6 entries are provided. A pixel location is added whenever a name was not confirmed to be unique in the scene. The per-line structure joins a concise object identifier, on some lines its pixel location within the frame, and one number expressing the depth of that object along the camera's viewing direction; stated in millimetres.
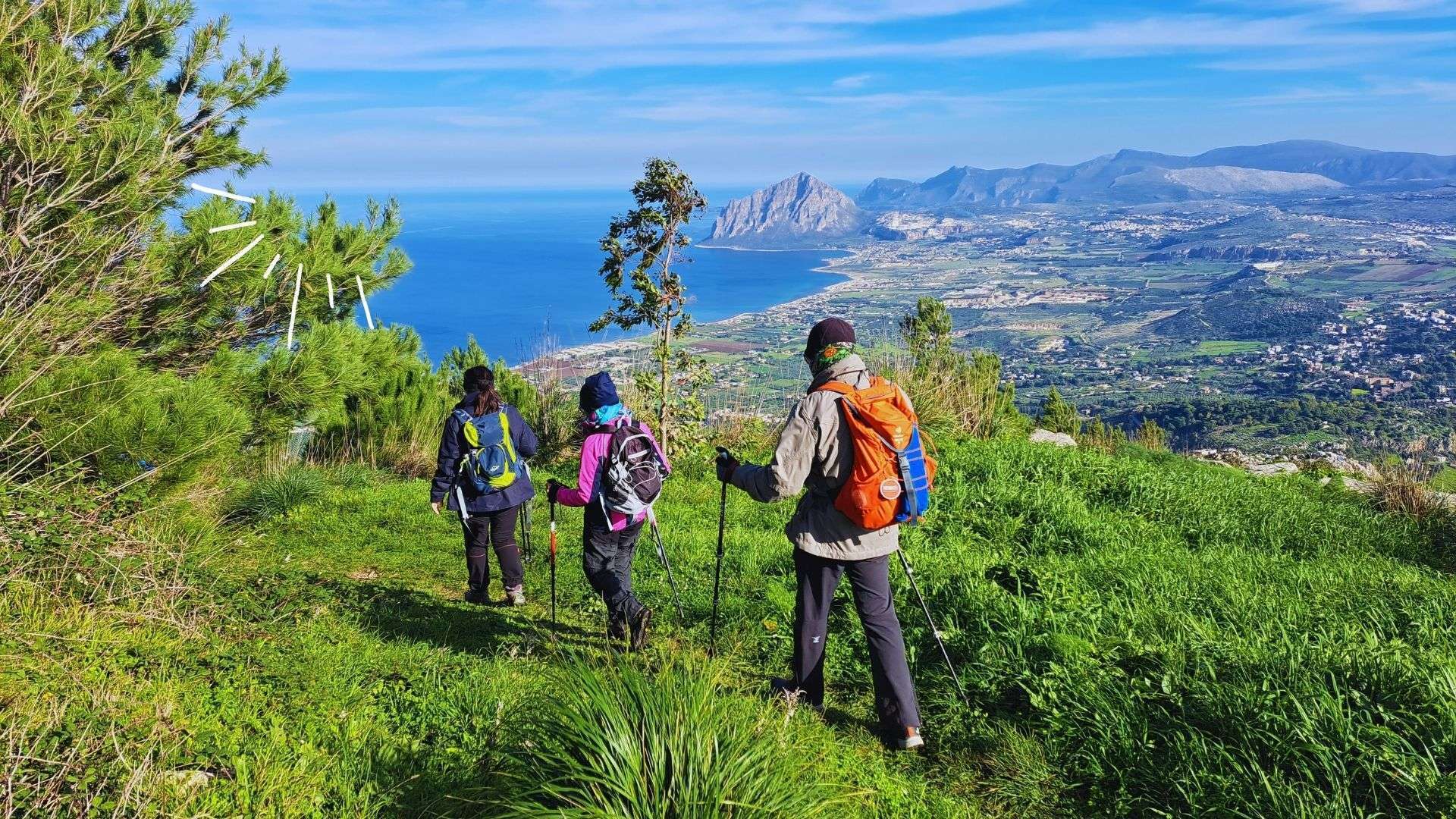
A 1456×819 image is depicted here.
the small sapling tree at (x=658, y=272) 10211
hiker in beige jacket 3801
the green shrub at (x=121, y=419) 5070
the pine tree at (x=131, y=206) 5746
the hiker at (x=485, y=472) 5738
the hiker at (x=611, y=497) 4789
